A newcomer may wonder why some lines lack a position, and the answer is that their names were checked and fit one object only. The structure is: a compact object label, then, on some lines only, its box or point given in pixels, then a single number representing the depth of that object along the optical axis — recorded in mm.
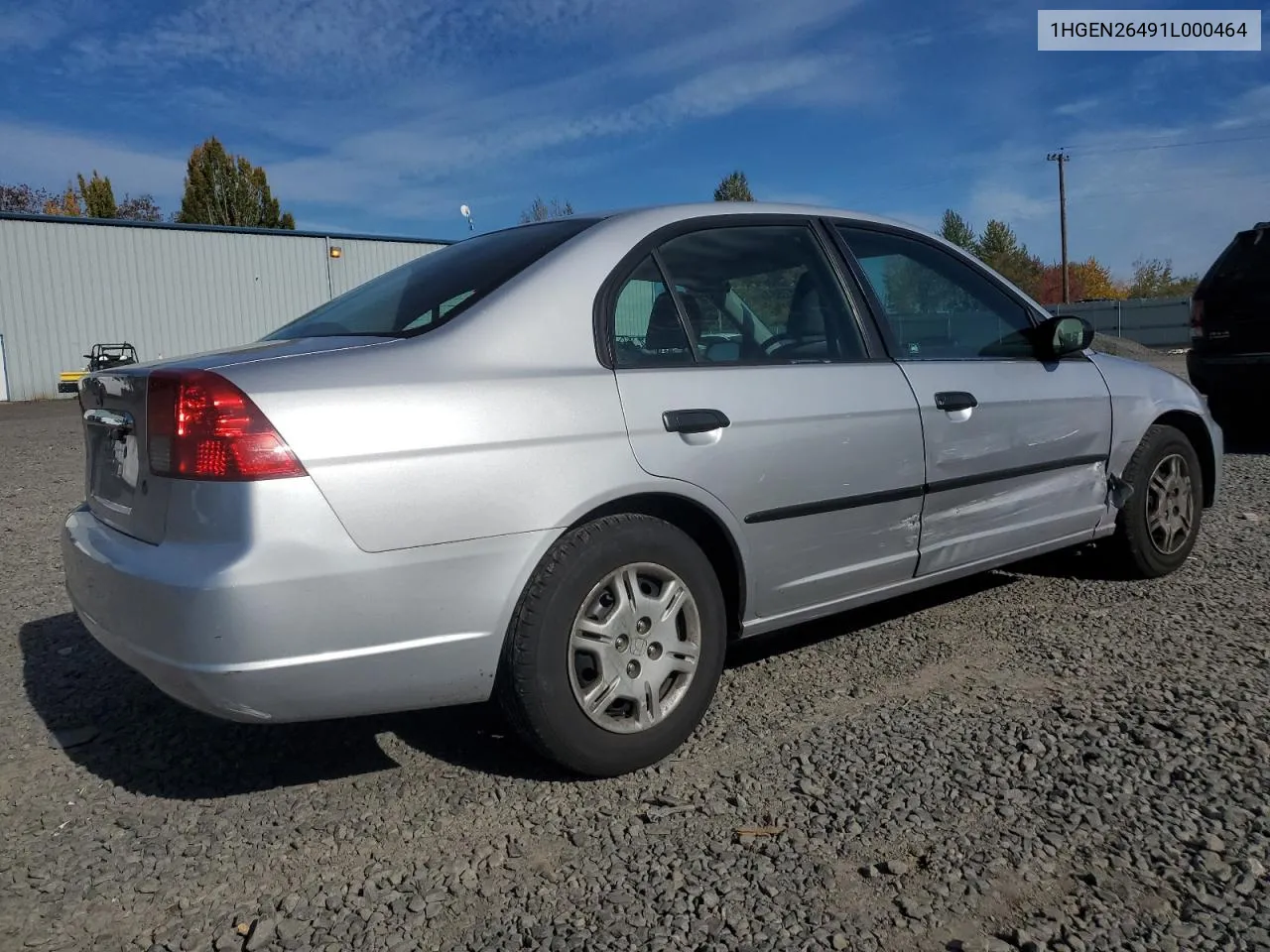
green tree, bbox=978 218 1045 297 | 59281
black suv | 8250
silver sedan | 2318
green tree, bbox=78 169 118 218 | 50938
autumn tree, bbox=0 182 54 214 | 51344
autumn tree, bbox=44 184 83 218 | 54000
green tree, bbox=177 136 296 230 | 49281
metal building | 23594
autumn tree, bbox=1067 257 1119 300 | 77250
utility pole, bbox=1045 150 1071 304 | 51509
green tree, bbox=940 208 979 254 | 60438
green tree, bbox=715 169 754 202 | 52719
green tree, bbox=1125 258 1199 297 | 68000
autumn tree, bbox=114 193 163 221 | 54831
